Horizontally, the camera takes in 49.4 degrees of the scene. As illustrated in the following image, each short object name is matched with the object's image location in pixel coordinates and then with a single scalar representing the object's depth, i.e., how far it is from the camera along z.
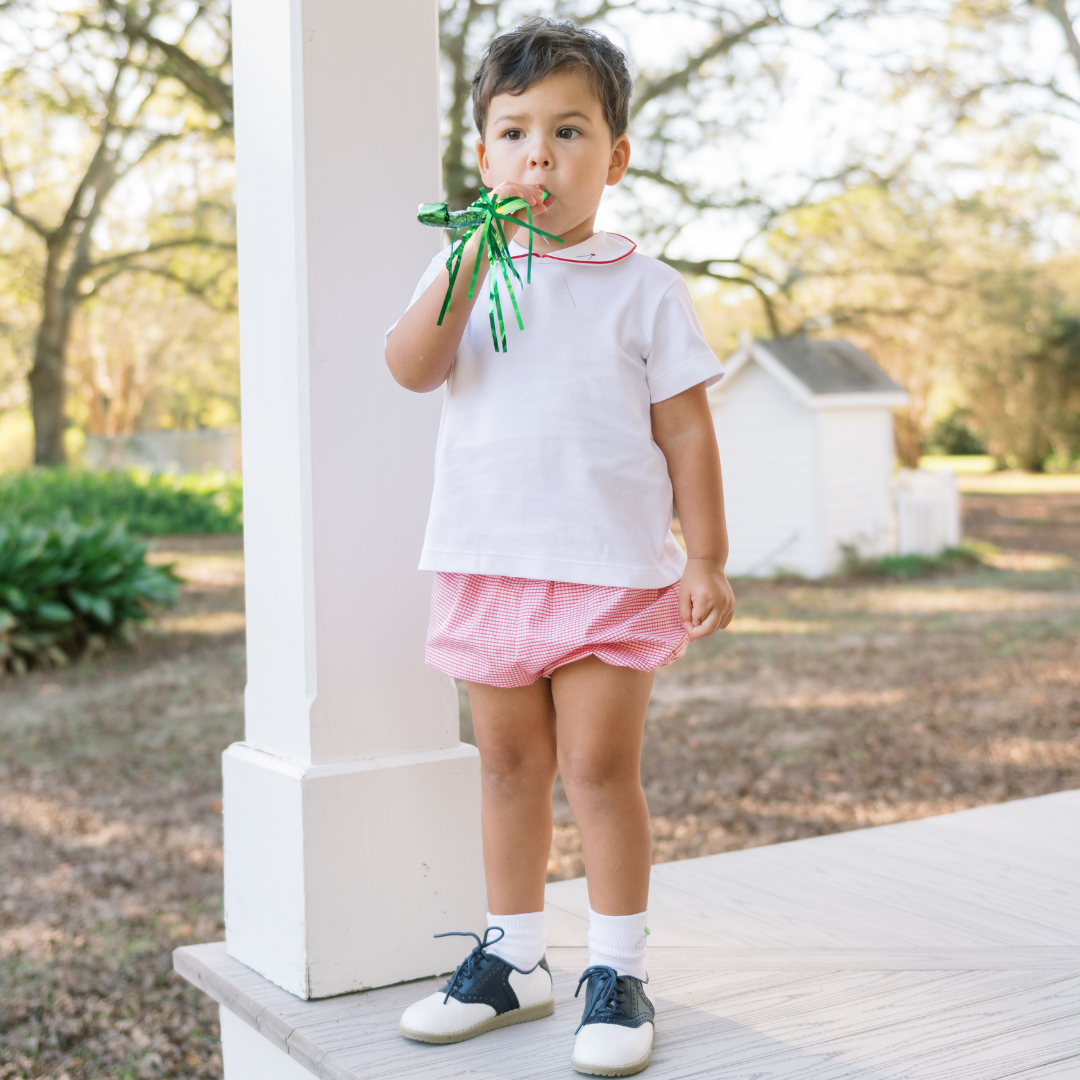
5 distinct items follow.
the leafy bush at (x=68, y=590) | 7.29
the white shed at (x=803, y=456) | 11.16
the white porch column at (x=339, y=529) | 1.89
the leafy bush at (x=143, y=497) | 13.61
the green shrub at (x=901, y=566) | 11.30
